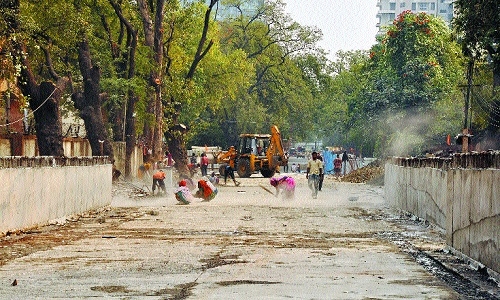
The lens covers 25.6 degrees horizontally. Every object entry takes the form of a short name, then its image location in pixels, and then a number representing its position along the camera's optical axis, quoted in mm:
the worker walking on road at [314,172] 37438
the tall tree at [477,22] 27609
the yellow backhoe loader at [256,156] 67438
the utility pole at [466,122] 44012
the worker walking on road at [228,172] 53303
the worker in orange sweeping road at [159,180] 38406
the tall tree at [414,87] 68750
